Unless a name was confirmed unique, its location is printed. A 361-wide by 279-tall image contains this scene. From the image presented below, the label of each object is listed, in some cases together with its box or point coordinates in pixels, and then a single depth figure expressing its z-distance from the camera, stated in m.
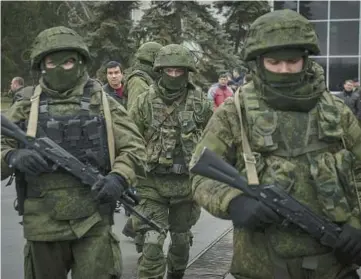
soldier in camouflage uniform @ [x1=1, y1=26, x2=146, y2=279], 3.96
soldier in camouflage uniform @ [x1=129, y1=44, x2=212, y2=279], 5.59
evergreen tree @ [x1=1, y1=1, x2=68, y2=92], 37.39
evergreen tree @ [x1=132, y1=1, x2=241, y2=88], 16.53
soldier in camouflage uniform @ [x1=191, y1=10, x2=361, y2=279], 3.23
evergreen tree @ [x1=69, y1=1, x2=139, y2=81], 19.67
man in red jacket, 12.45
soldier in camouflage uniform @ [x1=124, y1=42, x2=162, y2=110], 6.86
